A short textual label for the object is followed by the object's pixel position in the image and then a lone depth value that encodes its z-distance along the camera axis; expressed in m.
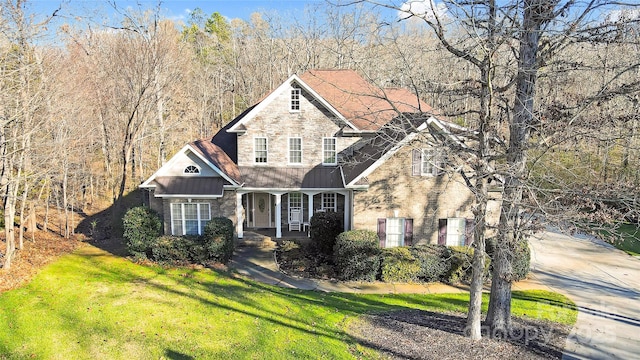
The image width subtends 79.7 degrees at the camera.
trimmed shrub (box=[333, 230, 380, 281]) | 14.44
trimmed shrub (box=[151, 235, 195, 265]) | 15.64
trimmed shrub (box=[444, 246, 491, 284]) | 14.32
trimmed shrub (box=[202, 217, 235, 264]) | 15.74
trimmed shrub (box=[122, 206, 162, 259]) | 16.03
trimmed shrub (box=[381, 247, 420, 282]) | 14.38
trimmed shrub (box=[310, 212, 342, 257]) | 17.22
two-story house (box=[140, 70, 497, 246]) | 16.33
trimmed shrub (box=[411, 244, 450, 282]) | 14.44
